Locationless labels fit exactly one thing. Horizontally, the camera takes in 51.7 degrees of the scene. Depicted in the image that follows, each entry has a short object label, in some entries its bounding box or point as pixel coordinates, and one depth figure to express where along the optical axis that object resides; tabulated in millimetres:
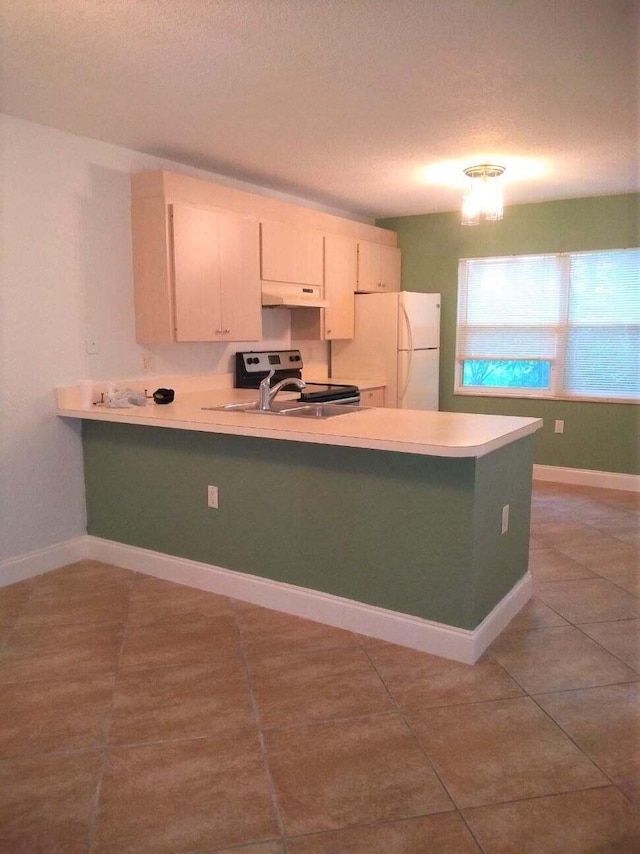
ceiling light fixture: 4102
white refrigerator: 5305
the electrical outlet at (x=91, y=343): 3614
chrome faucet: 3379
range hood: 4332
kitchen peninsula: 2574
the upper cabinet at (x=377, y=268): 5402
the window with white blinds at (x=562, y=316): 5184
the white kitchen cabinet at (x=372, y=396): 5164
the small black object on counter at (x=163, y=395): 3789
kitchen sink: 3416
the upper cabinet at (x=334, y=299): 5004
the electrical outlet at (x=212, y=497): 3232
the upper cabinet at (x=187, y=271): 3654
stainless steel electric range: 4398
